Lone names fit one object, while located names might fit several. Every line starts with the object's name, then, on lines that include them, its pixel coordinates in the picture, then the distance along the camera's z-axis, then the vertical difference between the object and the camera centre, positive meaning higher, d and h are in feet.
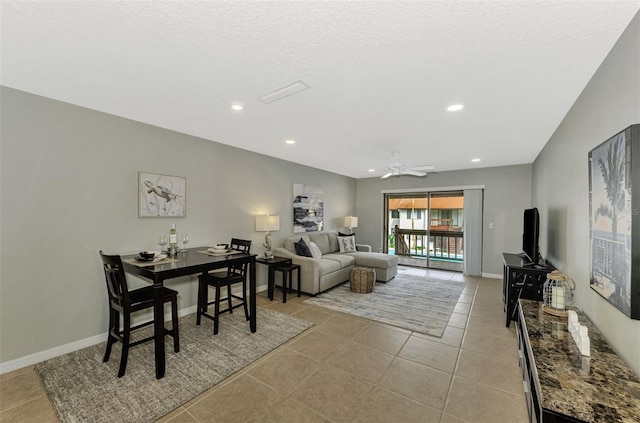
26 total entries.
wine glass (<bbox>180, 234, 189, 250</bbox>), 11.24 -1.27
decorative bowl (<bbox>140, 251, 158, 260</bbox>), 8.86 -1.53
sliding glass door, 22.18 -1.35
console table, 3.52 -2.71
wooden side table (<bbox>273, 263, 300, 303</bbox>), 13.79 -3.37
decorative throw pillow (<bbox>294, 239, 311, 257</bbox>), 15.90 -2.29
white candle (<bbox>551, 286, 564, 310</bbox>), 7.03 -2.30
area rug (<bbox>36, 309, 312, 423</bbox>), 6.24 -4.83
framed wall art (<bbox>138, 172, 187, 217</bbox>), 10.45 +0.70
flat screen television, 10.10 -0.89
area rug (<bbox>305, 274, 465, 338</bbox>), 11.39 -4.82
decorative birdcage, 7.03 -2.33
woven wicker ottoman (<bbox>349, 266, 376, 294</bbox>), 15.31 -4.09
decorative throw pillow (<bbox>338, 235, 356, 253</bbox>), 20.37 -2.50
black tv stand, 9.81 -2.67
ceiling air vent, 7.16 +3.62
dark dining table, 7.38 -1.87
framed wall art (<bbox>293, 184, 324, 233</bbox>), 18.38 +0.33
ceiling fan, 16.12 +2.90
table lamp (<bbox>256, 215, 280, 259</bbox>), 14.92 -0.87
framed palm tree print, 4.35 -0.10
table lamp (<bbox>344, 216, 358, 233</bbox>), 22.82 -0.81
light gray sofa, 14.85 -3.26
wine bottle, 10.51 -1.23
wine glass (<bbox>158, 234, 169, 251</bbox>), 10.25 -1.22
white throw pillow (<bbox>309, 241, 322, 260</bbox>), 16.29 -2.53
